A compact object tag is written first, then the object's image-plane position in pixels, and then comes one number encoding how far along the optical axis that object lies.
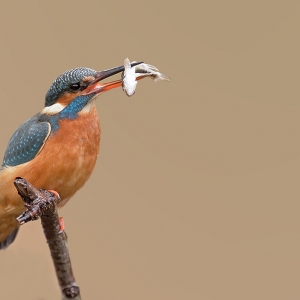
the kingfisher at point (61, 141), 5.16
